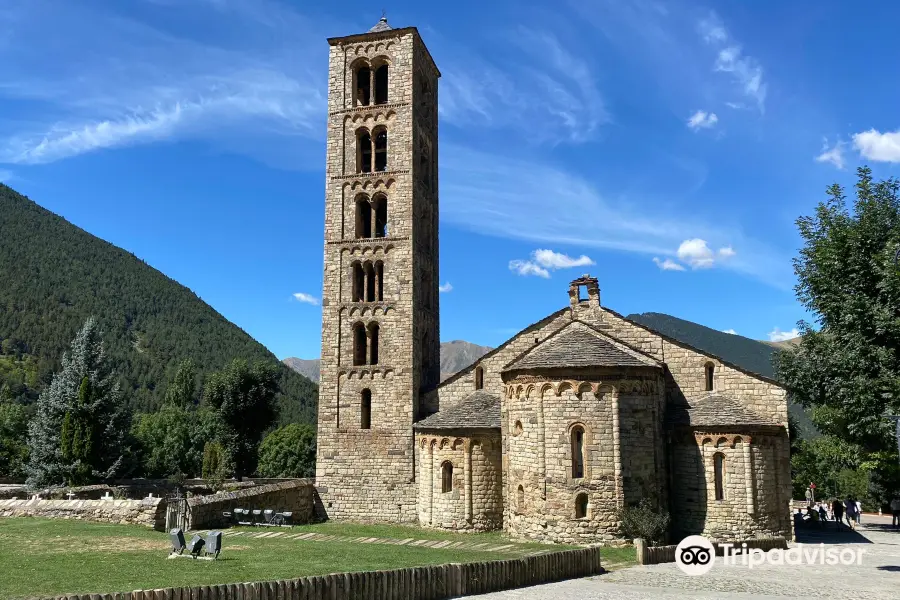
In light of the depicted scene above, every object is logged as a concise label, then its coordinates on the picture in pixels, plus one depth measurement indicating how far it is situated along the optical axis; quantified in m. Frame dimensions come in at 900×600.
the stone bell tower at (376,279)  31.03
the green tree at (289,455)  53.97
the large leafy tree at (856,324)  22.39
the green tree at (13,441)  43.56
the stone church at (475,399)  24.11
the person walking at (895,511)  34.03
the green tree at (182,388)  98.12
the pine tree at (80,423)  34.72
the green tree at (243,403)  50.47
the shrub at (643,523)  23.00
